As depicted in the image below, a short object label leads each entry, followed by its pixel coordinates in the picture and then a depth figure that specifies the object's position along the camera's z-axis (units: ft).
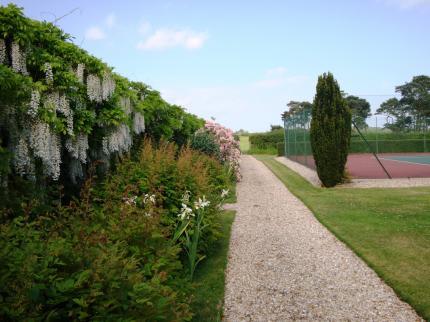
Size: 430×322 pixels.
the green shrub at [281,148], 112.67
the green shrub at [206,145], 46.16
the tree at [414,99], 158.51
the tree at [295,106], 216.90
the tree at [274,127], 214.48
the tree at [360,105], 156.62
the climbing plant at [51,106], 13.70
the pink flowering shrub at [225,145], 51.62
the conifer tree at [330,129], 42.32
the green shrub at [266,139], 136.09
